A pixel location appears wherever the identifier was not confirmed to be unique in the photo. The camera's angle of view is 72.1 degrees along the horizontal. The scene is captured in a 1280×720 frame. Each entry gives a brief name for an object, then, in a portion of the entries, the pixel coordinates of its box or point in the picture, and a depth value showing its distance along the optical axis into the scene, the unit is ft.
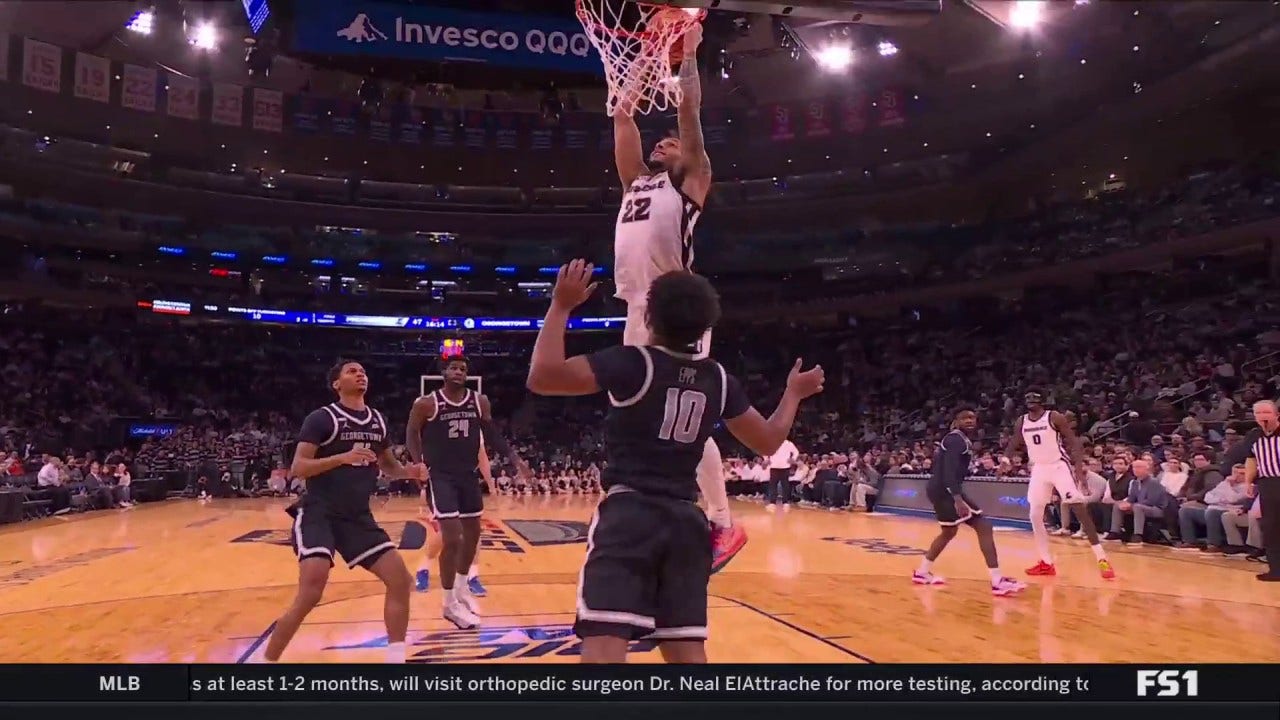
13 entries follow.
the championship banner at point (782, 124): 86.69
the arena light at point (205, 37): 68.28
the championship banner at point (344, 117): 85.92
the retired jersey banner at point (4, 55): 68.90
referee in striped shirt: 27.48
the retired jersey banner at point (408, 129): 89.51
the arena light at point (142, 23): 67.77
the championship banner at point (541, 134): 90.94
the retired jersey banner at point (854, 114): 83.66
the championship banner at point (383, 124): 88.28
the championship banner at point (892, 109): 81.87
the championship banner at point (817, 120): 85.87
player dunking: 15.08
